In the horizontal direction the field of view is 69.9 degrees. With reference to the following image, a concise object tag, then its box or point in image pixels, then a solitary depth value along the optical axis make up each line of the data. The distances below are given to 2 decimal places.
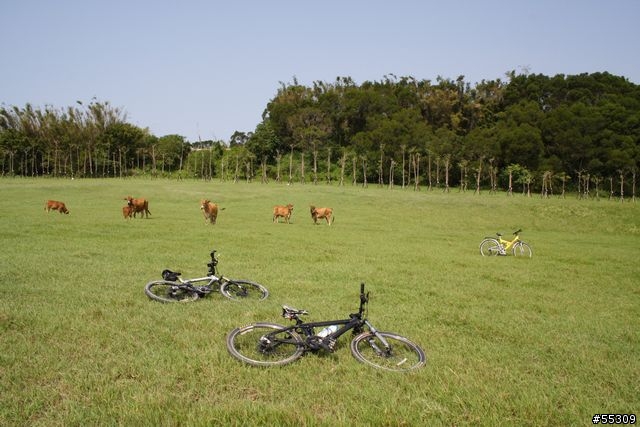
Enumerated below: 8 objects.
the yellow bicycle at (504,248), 19.81
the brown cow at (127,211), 27.80
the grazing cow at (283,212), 31.41
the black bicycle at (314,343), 6.47
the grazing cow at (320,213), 31.81
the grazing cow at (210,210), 27.23
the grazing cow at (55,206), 30.52
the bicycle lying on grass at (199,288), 9.39
